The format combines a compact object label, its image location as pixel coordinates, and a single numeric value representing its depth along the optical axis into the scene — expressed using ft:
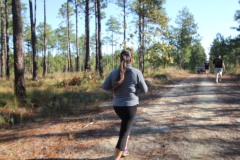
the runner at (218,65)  65.51
